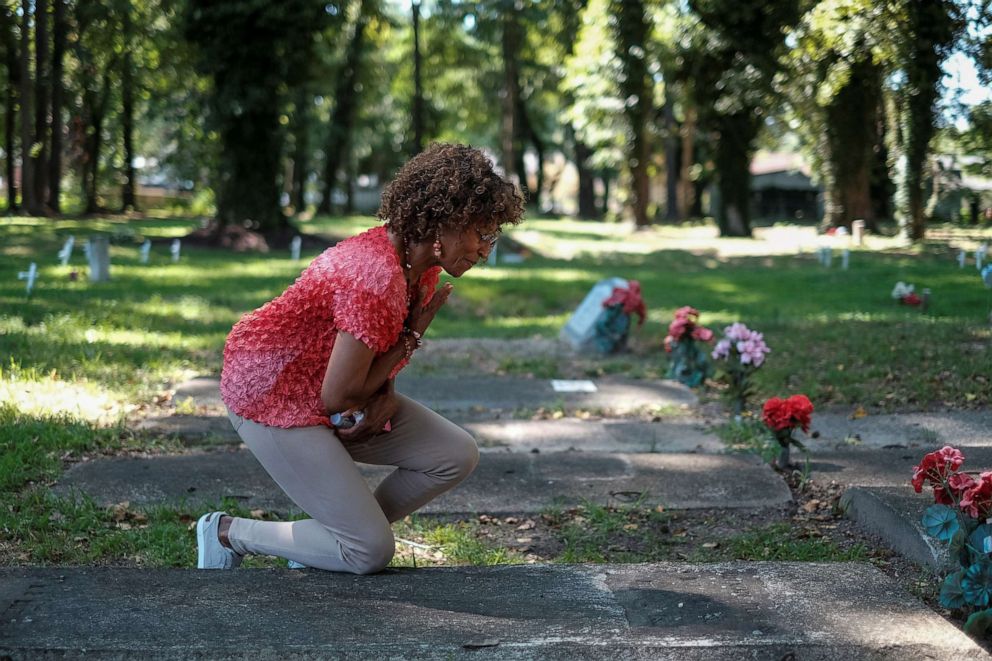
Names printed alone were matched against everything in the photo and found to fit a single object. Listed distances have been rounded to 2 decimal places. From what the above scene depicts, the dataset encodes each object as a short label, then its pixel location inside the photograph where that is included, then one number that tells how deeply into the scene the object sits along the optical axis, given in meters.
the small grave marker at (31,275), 11.58
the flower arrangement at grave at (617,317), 10.07
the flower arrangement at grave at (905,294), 12.20
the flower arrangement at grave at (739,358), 7.10
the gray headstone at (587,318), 10.47
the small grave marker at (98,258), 14.14
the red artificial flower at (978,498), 3.38
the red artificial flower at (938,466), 3.58
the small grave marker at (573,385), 8.76
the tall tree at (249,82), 20.53
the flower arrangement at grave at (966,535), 3.34
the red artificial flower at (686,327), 8.49
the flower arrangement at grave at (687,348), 8.53
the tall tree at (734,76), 22.88
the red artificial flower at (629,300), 10.05
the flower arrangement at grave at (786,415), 5.64
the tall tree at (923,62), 9.65
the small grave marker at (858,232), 23.50
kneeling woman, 3.51
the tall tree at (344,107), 41.28
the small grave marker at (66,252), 14.19
